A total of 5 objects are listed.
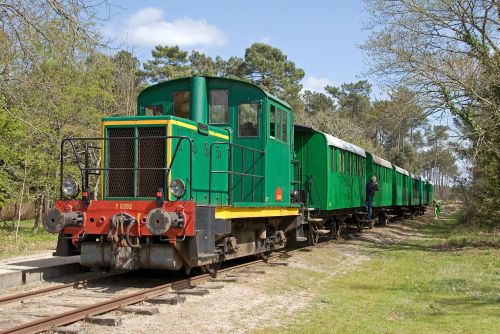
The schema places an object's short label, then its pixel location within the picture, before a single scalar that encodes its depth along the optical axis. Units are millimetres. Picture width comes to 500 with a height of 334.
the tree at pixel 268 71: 48125
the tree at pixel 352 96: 69688
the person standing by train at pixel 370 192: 20750
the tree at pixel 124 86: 24255
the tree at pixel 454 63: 15698
